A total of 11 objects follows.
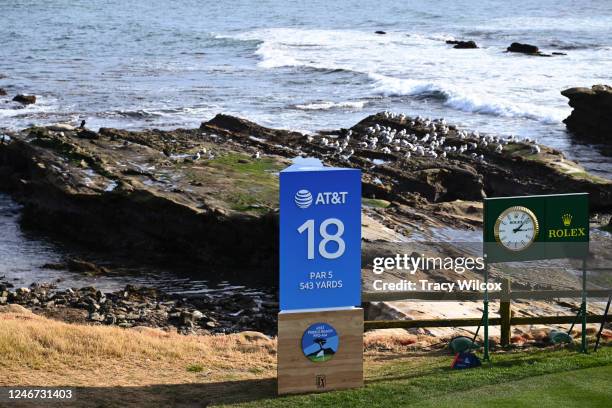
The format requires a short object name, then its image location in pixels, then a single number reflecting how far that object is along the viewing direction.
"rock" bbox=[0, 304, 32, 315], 21.94
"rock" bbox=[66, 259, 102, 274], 30.27
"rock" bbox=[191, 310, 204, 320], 25.41
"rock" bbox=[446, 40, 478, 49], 84.62
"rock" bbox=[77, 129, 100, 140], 39.84
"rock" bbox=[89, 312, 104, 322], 24.96
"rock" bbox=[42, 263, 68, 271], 30.64
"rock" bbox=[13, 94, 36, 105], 58.16
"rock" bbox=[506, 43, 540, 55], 79.38
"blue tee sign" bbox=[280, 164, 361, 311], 13.99
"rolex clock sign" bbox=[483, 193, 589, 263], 15.09
